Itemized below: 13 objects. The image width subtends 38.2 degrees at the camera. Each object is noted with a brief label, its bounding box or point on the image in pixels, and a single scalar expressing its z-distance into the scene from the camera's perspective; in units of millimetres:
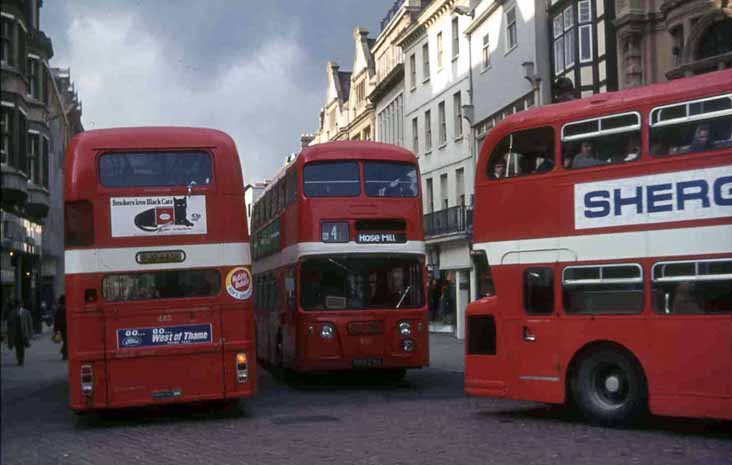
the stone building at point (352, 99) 67625
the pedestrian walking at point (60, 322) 25981
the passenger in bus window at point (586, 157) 13187
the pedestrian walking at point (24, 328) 21441
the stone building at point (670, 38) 24938
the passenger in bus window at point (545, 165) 13695
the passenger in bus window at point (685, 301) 11953
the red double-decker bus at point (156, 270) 13906
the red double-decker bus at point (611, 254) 11766
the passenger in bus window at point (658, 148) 12367
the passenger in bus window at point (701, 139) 11844
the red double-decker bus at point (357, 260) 19359
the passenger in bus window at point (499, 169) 14315
